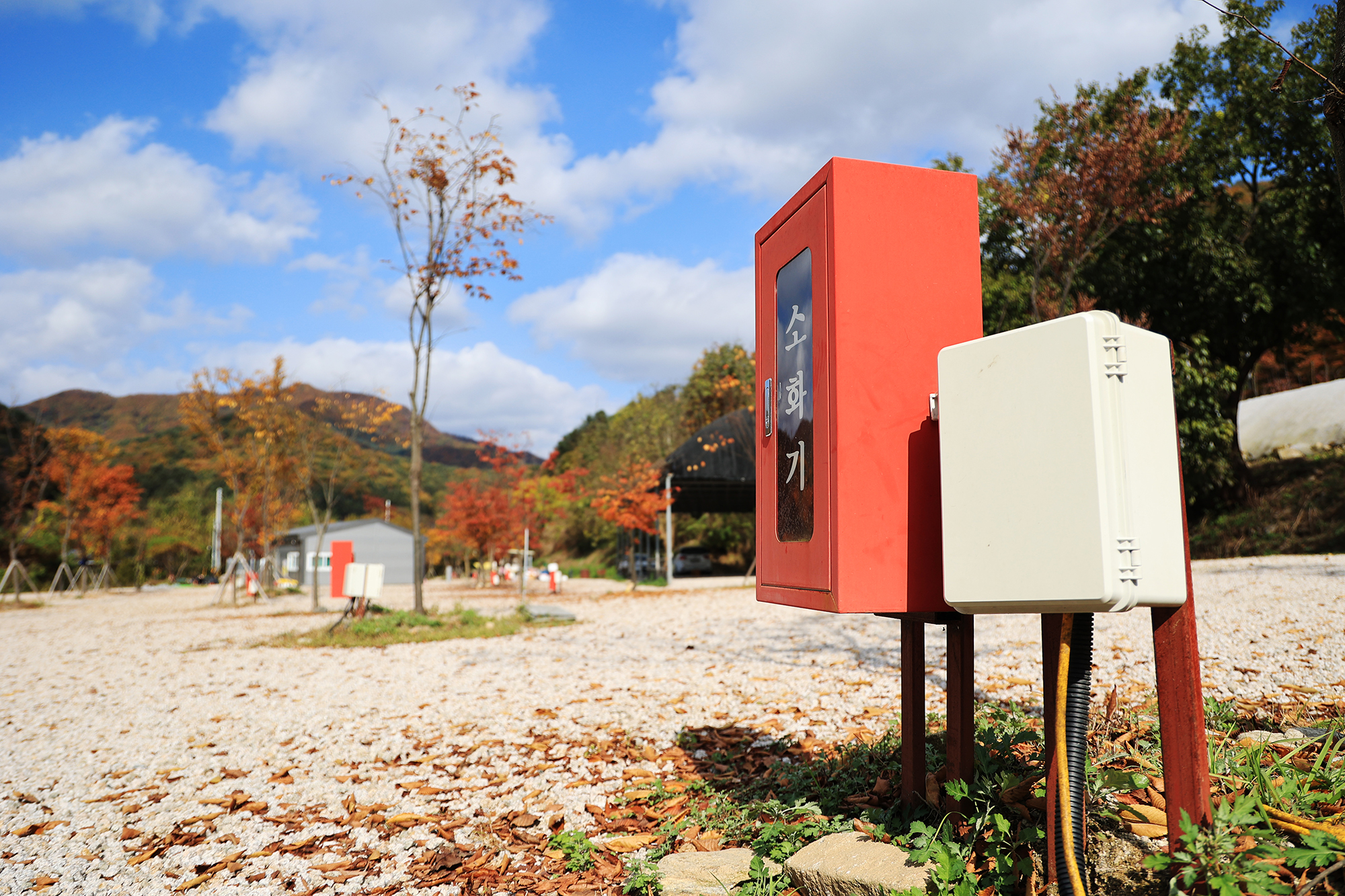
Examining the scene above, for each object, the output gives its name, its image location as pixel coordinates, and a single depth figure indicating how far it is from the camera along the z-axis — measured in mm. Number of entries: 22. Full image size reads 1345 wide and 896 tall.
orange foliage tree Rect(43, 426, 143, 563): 25734
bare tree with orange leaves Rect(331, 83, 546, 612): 12430
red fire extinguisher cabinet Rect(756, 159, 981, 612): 2334
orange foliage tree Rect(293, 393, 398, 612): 18188
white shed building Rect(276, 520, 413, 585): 29484
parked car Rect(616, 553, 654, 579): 24812
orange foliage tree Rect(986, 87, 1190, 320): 12742
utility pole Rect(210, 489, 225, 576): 31334
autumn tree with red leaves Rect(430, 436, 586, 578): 21594
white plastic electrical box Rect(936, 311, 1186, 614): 1746
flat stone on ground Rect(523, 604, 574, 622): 11848
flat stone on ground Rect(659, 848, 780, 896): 2562
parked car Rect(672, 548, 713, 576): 26703
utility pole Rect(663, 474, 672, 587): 18922
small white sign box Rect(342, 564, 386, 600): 11047
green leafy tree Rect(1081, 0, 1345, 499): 14000
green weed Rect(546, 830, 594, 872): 2943
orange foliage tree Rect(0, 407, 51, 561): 24531
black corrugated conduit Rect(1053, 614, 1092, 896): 1843
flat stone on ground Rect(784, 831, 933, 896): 2125
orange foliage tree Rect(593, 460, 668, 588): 18812
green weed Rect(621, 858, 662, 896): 2656
